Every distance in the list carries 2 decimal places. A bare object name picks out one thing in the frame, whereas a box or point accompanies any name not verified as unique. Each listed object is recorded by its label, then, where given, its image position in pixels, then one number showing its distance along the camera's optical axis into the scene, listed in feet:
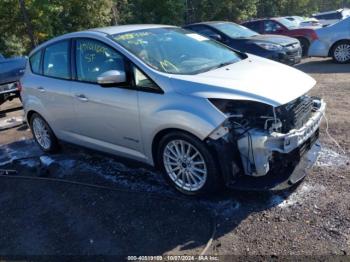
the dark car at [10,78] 28.32
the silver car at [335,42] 37.88
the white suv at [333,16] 70.03
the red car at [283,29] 45.51
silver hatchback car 12.67
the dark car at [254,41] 35.58
